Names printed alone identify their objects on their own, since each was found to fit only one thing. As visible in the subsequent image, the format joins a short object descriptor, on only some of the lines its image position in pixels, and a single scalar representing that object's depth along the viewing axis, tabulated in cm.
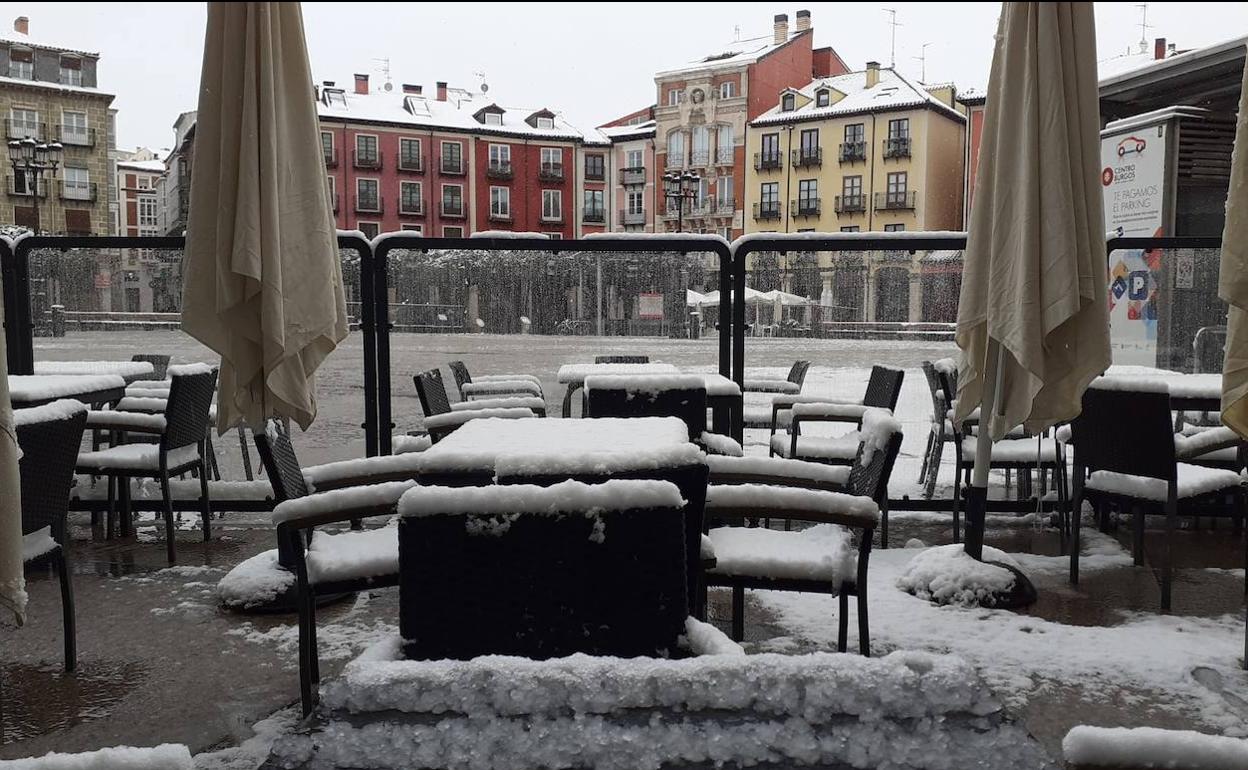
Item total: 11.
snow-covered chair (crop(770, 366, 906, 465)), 506
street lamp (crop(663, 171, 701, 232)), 3759
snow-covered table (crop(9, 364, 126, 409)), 451
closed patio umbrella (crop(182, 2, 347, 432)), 321
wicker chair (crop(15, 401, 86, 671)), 305
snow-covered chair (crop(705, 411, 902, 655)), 295
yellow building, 4875
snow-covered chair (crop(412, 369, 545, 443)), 462
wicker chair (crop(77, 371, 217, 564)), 472
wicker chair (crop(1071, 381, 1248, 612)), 399
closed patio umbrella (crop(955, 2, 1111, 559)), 360
